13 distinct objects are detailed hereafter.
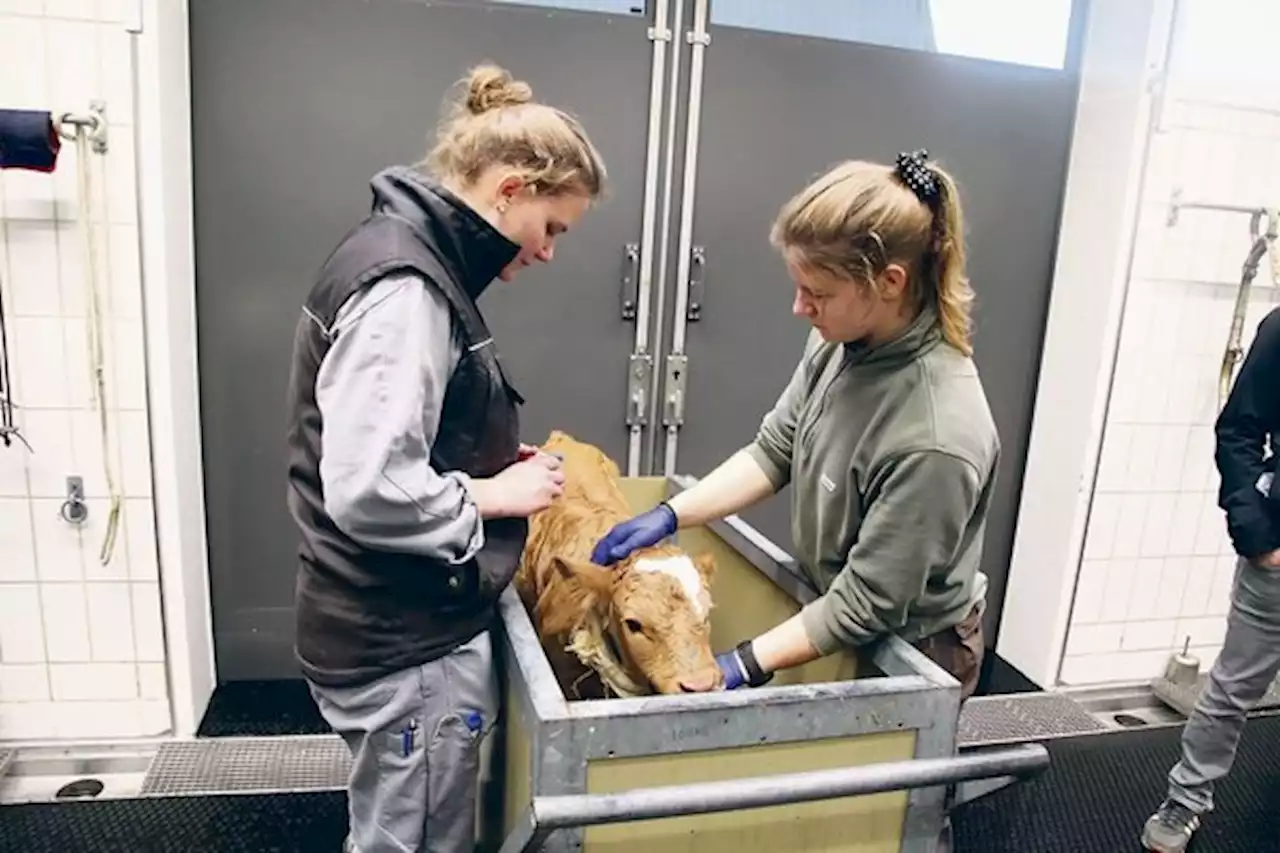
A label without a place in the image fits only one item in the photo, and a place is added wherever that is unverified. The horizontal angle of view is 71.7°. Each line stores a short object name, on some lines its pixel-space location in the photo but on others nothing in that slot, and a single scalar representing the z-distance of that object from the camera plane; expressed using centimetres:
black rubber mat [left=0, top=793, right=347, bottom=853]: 207
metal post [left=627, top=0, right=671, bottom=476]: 255
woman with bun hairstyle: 110
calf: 132
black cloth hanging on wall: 192
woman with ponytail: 123
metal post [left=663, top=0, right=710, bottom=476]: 258
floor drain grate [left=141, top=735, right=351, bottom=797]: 230
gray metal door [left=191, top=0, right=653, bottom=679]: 239
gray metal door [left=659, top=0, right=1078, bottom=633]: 269
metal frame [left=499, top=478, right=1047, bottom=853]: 98
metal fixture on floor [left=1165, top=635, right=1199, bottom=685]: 308
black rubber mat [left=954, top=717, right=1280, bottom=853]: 227
